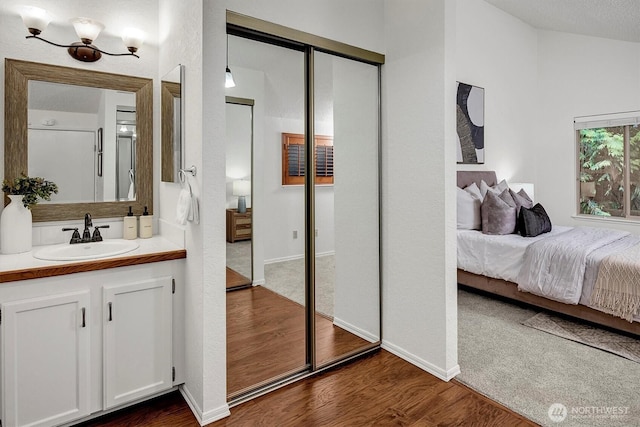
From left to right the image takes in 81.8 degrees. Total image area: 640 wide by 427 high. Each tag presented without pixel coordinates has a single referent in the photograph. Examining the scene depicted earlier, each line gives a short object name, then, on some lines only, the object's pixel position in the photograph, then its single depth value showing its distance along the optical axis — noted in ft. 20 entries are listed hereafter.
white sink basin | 5.97
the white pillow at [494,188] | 14.08
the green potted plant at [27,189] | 6.37
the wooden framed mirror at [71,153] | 6.57
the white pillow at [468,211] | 13.17
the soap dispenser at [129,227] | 7.62
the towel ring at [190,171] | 6.13
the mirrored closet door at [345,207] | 7.79
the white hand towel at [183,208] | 5.96
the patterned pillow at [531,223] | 12.00
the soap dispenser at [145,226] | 7.77
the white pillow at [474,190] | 13.71
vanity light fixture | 6.40
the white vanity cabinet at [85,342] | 5.37
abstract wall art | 14.73
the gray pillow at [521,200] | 13.90
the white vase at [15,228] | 6.24
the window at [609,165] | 16.12
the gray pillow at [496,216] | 12.44
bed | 9.49
